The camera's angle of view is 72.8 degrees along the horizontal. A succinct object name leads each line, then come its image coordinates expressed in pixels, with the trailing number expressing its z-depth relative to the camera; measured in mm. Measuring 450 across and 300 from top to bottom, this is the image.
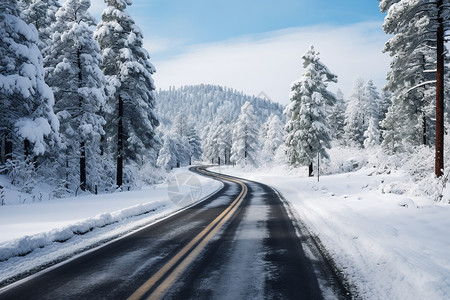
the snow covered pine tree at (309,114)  30641
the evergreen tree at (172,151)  69750
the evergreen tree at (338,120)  62719
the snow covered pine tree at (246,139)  58781
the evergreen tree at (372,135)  51897
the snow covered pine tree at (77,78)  19188
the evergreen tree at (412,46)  13406
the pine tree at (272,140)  67312
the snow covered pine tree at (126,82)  21906
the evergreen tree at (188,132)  88125
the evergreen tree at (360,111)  56500
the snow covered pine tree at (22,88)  14430
